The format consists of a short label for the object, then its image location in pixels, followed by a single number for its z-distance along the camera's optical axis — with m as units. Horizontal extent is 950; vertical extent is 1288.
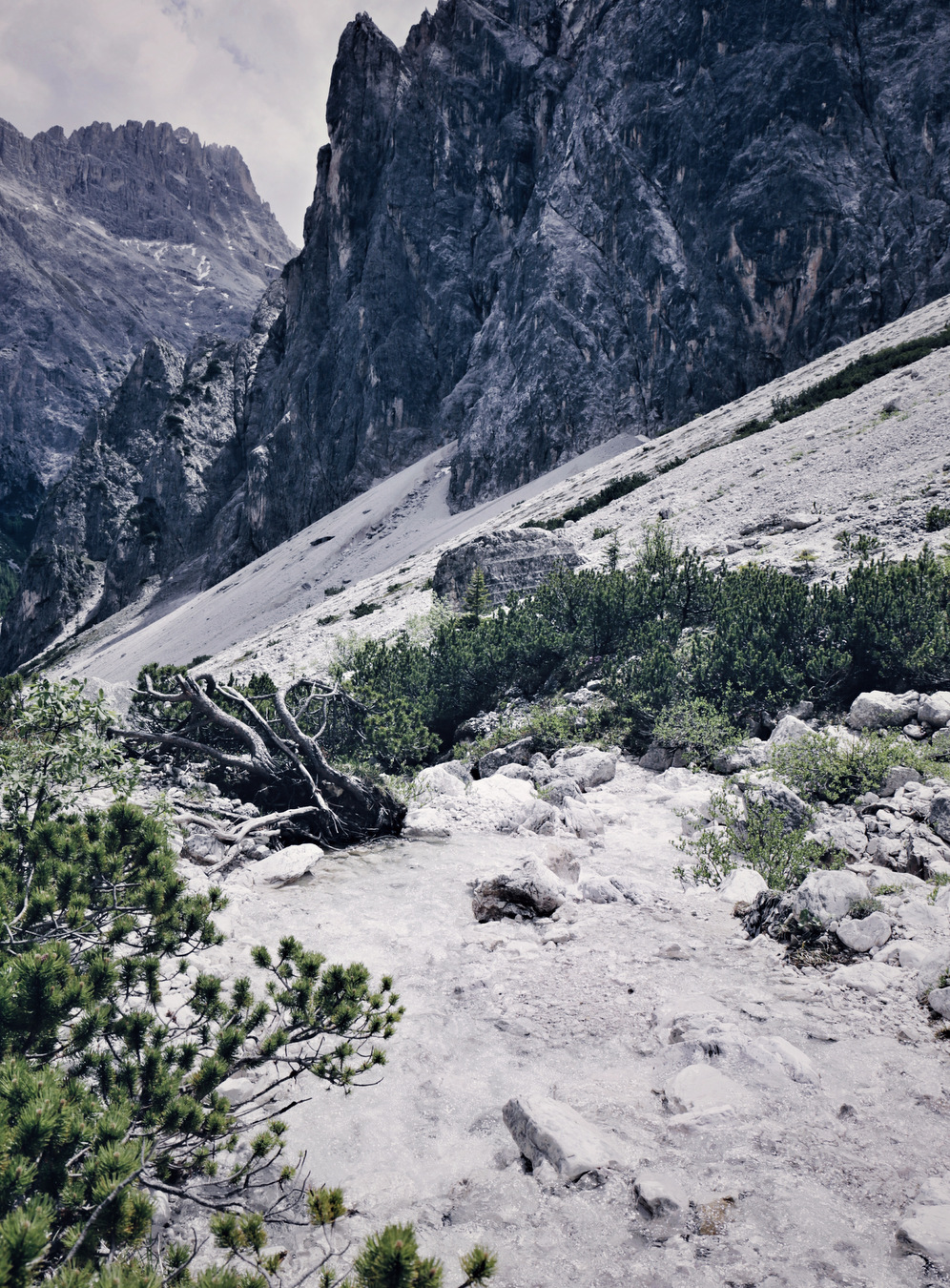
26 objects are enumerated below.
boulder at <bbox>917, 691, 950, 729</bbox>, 8.09
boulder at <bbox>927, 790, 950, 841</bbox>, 5.83
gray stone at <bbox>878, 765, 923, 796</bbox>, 6.92
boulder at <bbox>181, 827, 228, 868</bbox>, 6.91
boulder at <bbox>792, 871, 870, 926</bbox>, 4.70
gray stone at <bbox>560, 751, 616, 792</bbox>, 9.23
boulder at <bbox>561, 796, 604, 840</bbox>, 7.52
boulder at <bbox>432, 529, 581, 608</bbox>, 21.16
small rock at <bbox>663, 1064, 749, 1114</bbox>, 3.34
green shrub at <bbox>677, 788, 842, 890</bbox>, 5.77
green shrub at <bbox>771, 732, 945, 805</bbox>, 7.08
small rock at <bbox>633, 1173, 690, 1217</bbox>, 2.72
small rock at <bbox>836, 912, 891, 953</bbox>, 4.42
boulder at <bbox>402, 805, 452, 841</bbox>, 8.14
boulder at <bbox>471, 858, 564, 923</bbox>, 5.71
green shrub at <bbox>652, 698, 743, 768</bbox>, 9.34
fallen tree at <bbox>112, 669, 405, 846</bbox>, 8.36
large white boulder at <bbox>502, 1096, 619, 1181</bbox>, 2.98
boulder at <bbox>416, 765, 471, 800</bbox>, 9.34
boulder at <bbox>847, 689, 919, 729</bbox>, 8.55
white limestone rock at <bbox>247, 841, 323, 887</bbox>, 6.69
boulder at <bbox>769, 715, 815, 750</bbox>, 8.32
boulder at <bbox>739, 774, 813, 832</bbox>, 6.58
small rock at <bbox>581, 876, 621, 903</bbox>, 5.87
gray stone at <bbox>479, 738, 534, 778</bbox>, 10.73
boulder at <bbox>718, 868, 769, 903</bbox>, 5.65
